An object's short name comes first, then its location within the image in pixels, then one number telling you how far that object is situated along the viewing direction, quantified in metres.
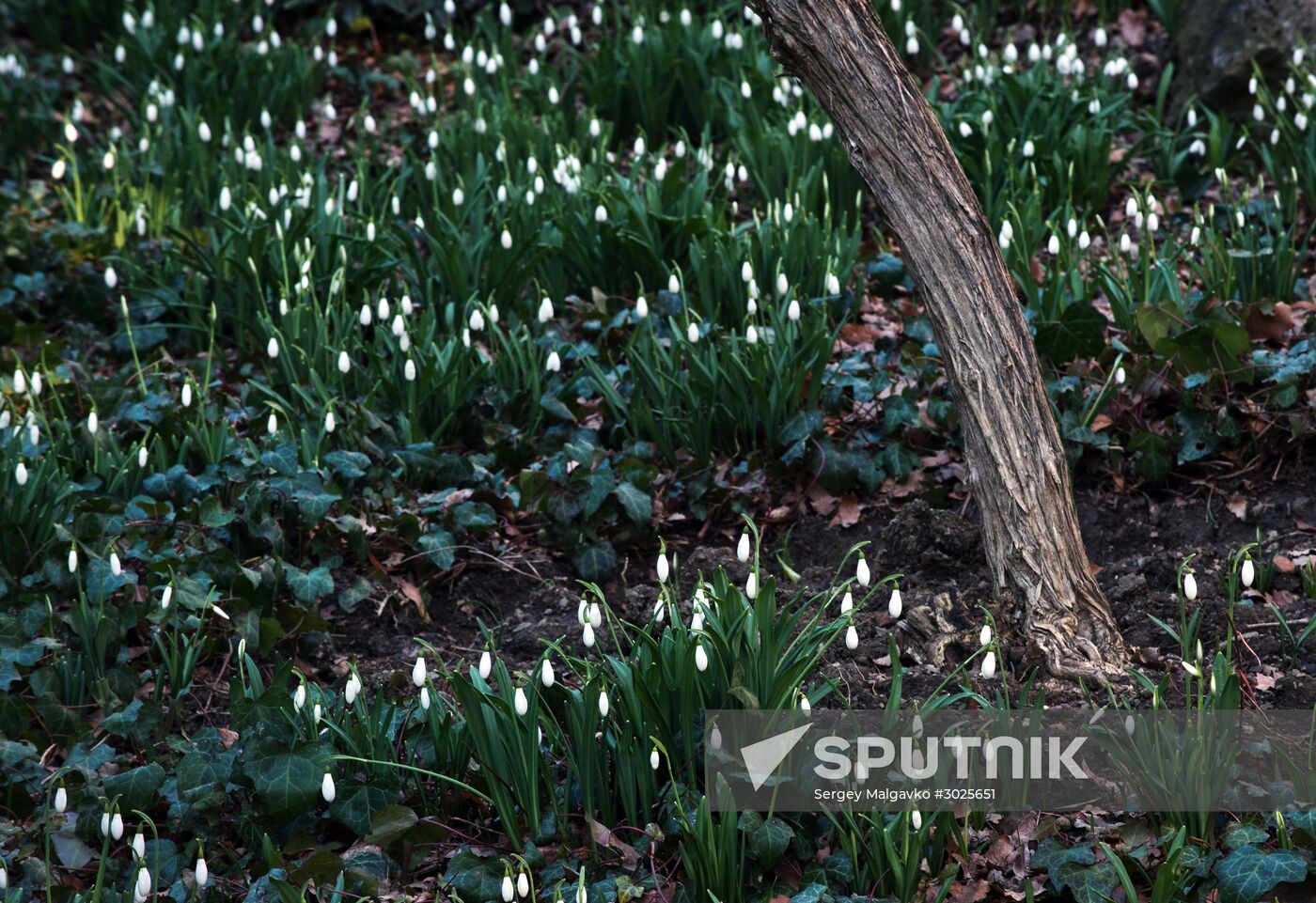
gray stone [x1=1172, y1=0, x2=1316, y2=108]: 10.37
